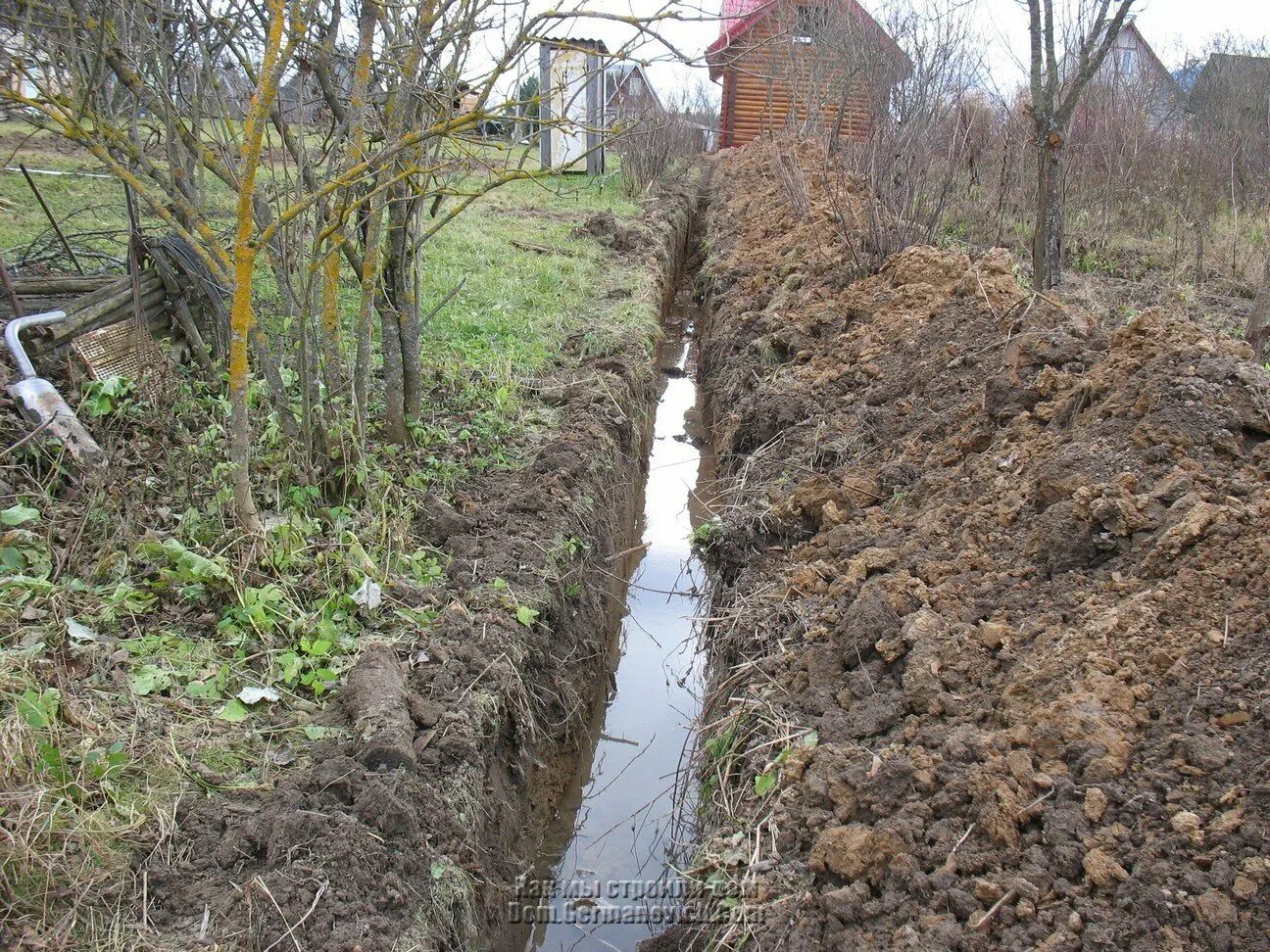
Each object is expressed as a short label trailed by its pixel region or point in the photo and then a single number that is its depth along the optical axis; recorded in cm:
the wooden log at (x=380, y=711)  296
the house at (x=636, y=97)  1537
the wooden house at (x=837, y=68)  1298
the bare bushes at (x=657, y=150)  1507
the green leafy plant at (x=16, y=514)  324
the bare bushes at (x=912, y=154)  702
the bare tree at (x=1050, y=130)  593
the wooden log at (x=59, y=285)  475
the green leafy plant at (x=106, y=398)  431
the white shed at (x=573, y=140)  1572
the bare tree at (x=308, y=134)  341
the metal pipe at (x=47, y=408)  398
